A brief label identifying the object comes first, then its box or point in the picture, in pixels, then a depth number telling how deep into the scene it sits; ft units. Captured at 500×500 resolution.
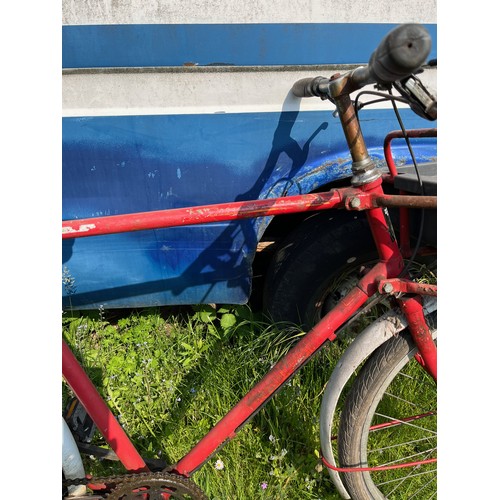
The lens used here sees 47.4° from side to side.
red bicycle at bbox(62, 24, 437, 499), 5.26
